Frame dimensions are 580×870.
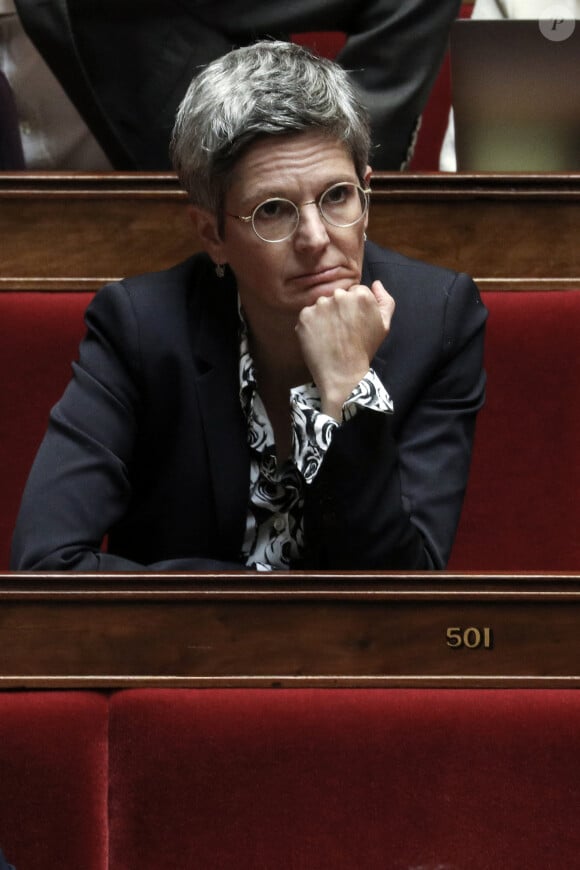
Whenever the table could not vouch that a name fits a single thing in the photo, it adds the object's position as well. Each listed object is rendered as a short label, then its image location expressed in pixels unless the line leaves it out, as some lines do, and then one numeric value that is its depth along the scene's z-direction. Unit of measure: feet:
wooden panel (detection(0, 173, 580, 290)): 28.30
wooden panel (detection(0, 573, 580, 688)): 26.25
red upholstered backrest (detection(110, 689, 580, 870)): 26.14
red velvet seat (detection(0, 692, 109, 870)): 26.18
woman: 27.15
